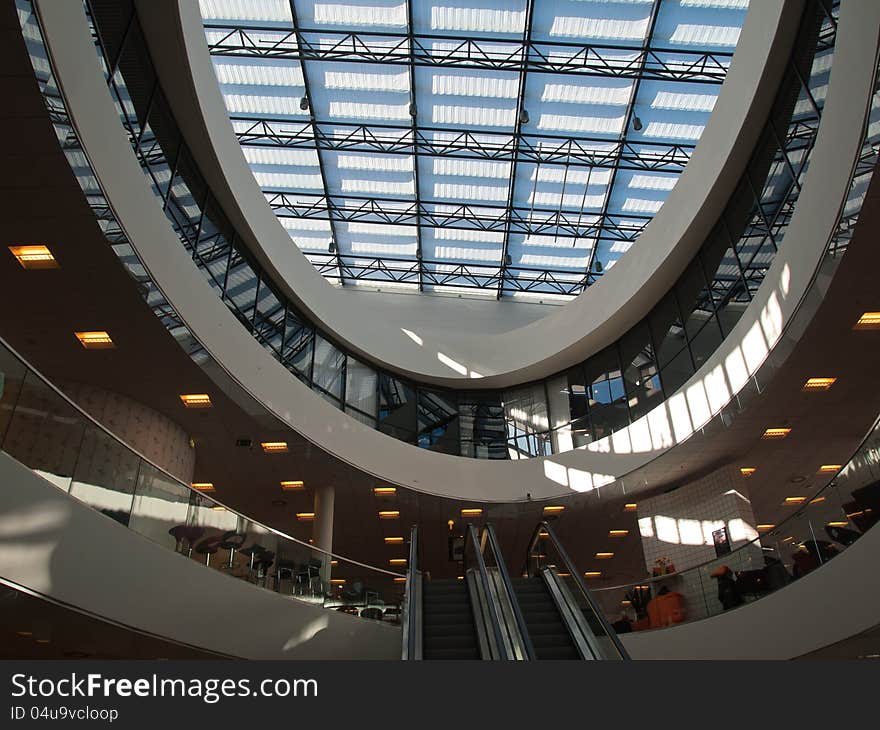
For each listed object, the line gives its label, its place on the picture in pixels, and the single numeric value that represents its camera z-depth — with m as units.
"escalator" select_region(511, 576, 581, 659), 8.17
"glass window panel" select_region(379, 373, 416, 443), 19.84
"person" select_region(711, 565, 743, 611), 10.60
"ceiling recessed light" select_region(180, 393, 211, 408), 12.98
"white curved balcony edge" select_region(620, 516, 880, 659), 8.09
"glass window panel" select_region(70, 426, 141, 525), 7.68
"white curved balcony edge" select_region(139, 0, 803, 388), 12.17
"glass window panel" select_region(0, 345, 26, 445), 6.61
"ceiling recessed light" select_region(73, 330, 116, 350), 11.16
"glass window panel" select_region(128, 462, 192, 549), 8.56
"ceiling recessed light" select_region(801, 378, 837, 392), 11.73
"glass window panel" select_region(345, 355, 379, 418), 19.27
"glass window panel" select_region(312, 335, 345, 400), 18.05
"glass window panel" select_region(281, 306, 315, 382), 16.78
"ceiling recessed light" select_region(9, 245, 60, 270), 9.30
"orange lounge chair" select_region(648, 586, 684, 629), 11.45
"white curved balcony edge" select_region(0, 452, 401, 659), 6.71
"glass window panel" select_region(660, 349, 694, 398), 15.87
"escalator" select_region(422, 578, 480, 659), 8.48
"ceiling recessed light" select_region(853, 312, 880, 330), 10.07
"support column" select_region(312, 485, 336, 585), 15.52
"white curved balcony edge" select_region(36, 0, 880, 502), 8.23
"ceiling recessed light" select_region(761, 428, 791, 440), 13.41
